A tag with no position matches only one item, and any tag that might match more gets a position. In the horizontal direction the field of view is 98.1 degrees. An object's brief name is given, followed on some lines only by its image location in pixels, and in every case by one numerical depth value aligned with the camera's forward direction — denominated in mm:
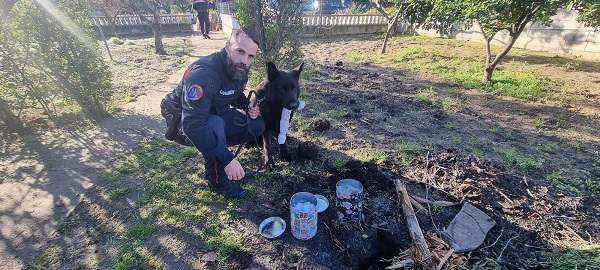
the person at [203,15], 13302
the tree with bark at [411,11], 8289
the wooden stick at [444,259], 2071
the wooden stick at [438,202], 2744
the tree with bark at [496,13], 4887
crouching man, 2297
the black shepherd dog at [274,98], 3146
